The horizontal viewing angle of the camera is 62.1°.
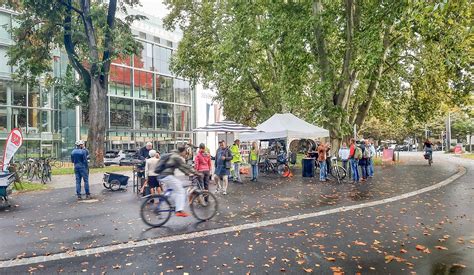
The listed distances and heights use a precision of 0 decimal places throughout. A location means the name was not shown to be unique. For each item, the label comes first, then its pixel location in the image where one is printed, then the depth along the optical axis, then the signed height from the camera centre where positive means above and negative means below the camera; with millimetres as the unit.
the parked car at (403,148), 74188 -2015
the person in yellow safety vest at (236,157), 16234 -777
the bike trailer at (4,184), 10898 -1218
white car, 32534 -1469
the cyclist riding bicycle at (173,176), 8547 -787
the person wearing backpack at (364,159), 17172 -977
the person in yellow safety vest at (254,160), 17547 -966
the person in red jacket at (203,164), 12156 -781
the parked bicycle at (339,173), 16641 -1512
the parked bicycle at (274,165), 20016 -1455
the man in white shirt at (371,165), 18781 -1311
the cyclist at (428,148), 26488 -737
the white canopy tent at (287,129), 19750 +462
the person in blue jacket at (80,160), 12250 -645
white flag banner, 14492 -182
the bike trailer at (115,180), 14891 -1545
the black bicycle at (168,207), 8312 -1504
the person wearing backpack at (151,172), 11500 -973
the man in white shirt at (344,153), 17123 -666
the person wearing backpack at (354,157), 16634 -823
